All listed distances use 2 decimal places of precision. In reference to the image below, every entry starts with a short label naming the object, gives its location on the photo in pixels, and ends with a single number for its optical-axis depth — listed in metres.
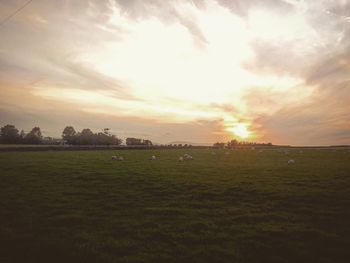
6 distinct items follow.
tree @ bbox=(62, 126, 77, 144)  144.75
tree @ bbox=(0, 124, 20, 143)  133.00
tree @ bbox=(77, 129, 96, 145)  147.43
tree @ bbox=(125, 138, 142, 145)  196.15
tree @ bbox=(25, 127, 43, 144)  135.12
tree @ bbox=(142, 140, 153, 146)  192.77
